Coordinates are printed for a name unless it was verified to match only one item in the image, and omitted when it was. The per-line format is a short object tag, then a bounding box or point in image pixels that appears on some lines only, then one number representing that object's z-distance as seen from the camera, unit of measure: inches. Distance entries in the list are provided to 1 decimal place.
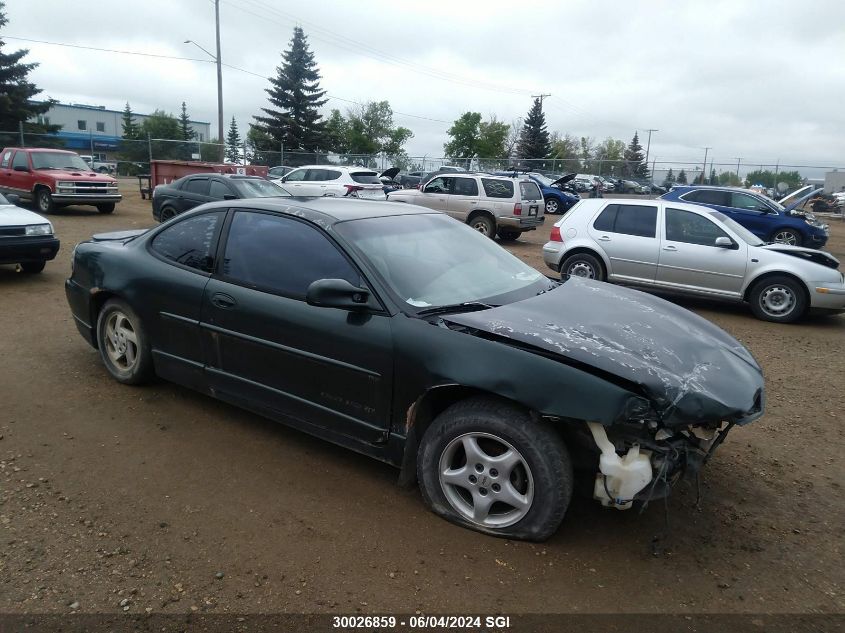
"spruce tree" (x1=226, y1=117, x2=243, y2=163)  1390.3
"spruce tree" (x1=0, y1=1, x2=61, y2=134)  1518.8
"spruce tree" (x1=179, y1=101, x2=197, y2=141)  2915.8
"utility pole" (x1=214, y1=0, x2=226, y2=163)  1240.2
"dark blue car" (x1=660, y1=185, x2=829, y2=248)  595.8
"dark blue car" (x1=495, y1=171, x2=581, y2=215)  990.4
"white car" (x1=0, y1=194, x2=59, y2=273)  316.2
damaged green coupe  111.7
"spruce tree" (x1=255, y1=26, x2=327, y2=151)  2071.9
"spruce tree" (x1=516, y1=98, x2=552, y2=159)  2591.0
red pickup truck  648.4
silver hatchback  325.7
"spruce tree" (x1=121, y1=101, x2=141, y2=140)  3031.5
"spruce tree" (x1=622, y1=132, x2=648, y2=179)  1364.4
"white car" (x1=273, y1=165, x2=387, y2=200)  708.0
